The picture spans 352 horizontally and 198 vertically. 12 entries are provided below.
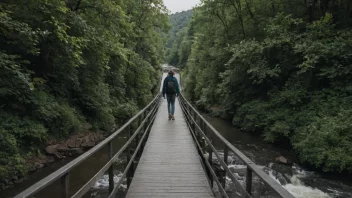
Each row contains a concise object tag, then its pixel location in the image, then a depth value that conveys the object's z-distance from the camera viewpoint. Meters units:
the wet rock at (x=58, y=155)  10.12
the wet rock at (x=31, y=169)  8.68
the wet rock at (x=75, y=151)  10.82
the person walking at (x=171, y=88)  11.10
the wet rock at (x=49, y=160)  9.64
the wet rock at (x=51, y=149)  10.01
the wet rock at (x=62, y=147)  10.54
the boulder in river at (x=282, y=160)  10.81
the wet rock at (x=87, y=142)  11.73
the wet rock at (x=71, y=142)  11.09
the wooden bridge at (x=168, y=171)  2.67
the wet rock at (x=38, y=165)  9.02
